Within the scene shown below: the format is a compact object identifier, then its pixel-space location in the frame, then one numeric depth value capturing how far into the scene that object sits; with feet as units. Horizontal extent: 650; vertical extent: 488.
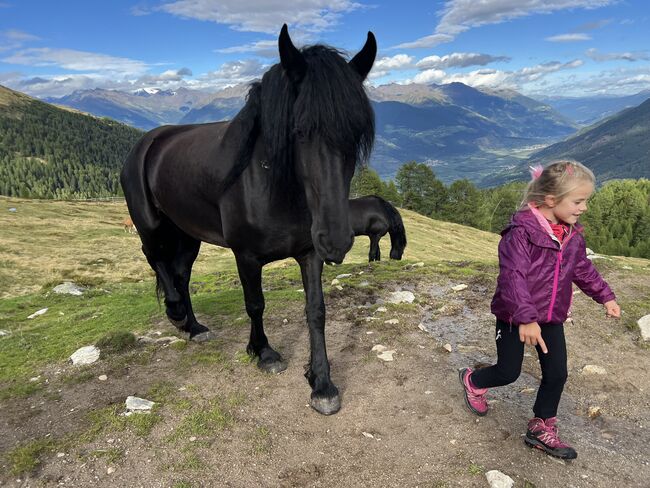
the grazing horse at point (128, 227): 125.39
